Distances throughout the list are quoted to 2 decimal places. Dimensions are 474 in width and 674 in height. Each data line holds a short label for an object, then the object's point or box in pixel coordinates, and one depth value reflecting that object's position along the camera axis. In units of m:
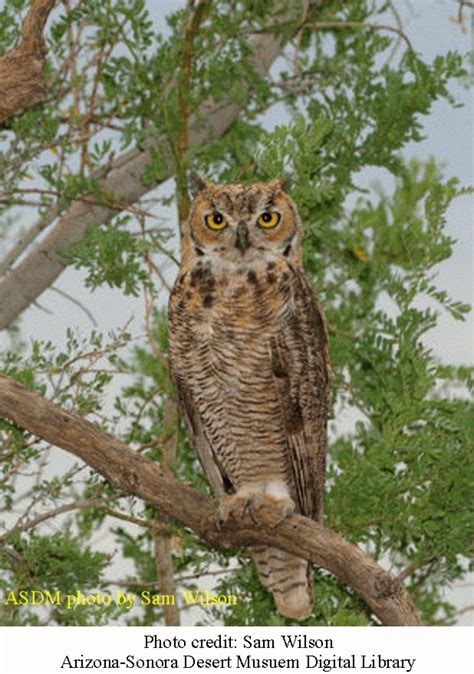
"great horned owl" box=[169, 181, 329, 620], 6.54
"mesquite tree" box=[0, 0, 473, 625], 6.82
